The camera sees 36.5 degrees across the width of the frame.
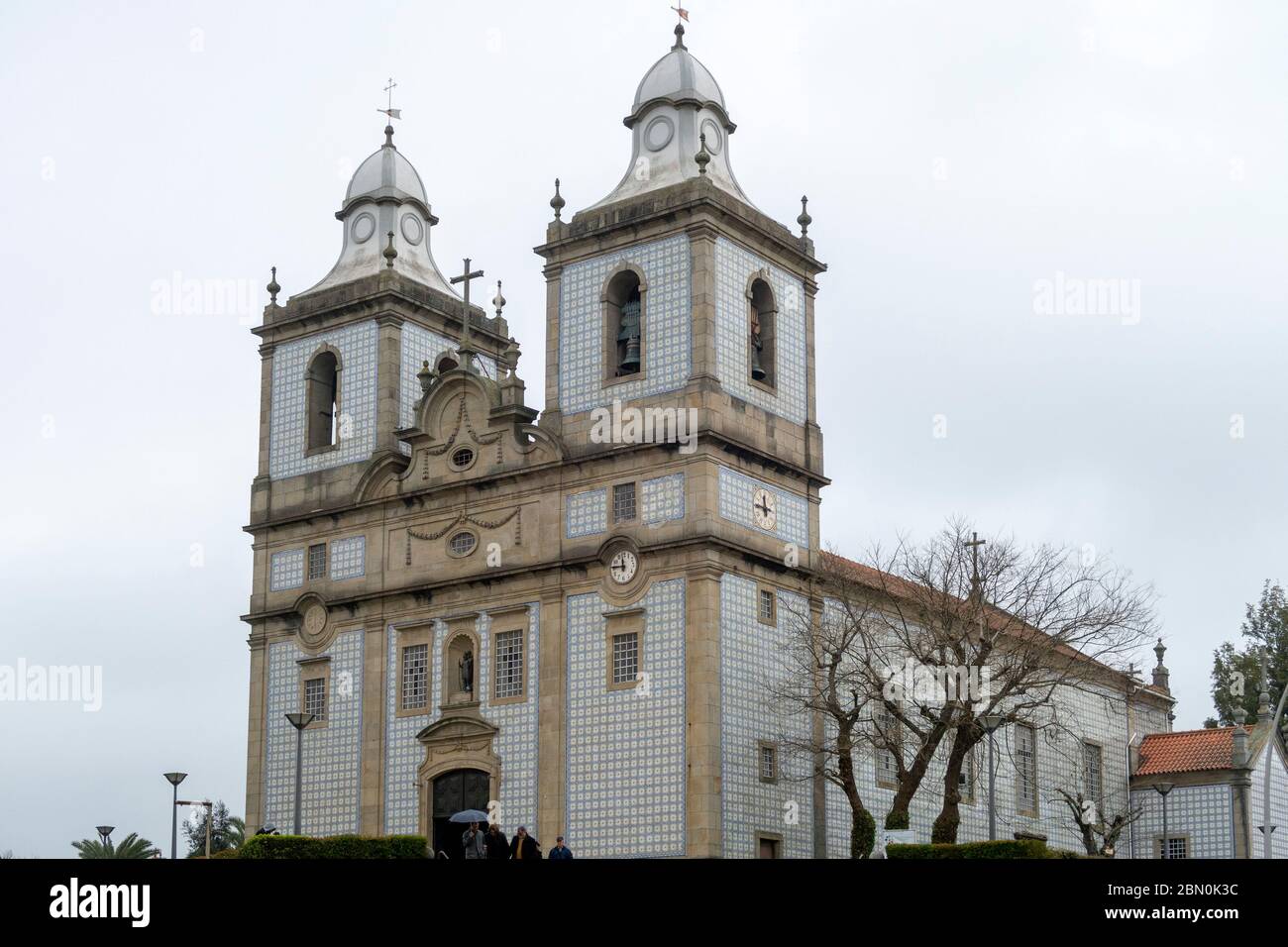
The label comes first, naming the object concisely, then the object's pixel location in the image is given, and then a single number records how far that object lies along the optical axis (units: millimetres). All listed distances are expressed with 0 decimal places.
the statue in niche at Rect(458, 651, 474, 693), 45738
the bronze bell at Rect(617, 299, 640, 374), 45000
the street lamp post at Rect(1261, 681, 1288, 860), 39556
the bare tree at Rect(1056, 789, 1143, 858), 48844
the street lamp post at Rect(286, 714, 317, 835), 39650
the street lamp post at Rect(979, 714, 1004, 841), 39625
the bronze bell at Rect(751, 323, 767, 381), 45625
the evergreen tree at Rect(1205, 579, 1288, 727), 75875
